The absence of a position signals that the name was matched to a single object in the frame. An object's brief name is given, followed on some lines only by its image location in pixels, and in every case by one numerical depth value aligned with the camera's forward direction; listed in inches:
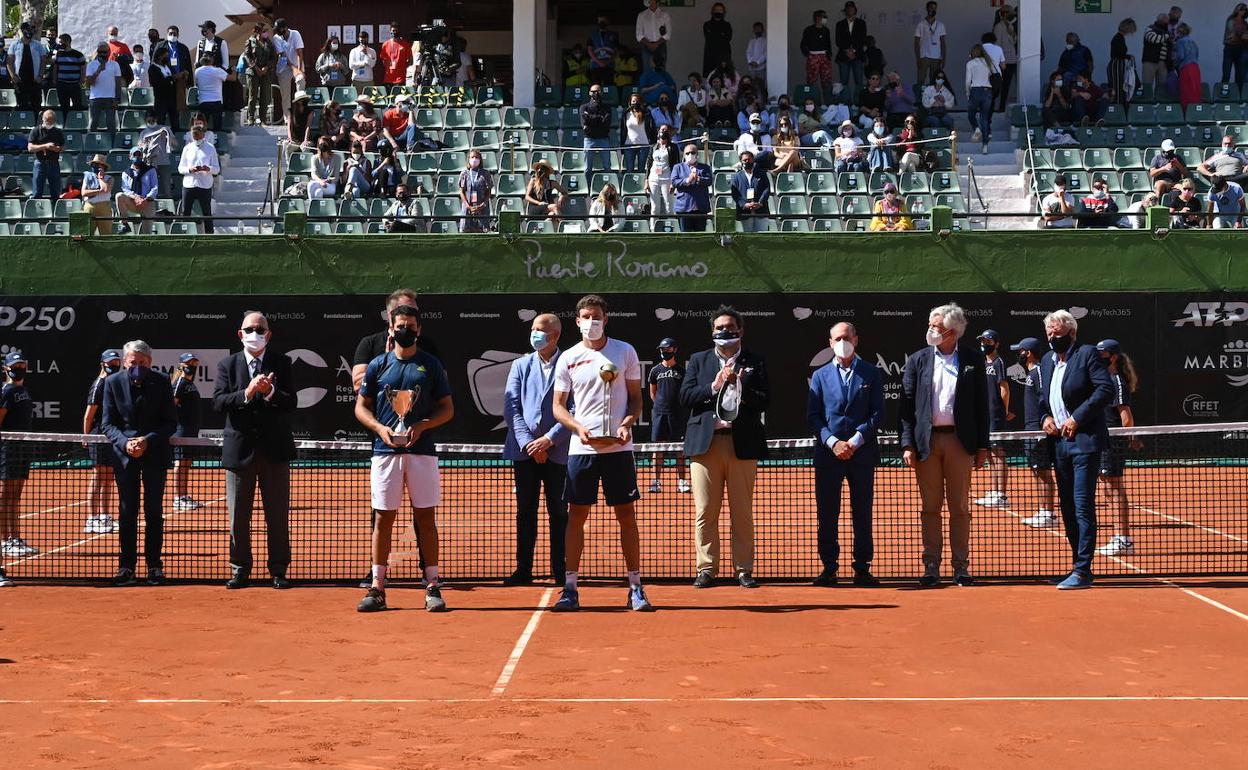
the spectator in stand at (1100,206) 891.4
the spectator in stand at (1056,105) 1056.8
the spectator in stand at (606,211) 873.5
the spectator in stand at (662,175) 926.4
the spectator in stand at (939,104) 1059.3
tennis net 498.6
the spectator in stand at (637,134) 975.6
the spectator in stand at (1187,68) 1093.1
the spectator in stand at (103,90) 1056.2
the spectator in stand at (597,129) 981.2
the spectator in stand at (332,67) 1102.4
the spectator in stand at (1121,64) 1101.1
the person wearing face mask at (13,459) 503.5
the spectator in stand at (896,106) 1055.0
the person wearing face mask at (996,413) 610.9
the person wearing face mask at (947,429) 445.7
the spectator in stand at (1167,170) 906.7
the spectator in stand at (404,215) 850.8
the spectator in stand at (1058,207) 887.1
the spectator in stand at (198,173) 941.8
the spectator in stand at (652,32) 1090.7
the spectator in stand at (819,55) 1109.1
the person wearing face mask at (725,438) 445.1
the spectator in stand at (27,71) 1080.8
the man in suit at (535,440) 441.7
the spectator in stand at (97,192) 917.2
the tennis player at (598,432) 401.1
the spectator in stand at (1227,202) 884.6
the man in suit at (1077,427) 439.2
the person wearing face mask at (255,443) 449.4
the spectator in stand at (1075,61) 1075.9
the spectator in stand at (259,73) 1098.1
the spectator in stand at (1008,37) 1133.1
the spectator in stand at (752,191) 903.1
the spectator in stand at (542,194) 910.3
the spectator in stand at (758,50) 1129.4
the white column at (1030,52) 1107.9
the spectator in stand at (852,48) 1098.7
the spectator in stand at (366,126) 984.3
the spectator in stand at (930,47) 1110.4
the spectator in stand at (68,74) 1067.3
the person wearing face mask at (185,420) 572.7
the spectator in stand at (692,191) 893.2
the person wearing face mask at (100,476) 561.0
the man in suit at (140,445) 468.1
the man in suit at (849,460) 450.0
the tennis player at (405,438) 406.6
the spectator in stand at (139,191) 925.2
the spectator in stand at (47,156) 970.7
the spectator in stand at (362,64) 1102.4
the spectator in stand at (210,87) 1046.4
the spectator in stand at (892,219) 872.9
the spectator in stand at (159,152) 966.4
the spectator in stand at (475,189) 914.1
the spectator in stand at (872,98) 1044.5
